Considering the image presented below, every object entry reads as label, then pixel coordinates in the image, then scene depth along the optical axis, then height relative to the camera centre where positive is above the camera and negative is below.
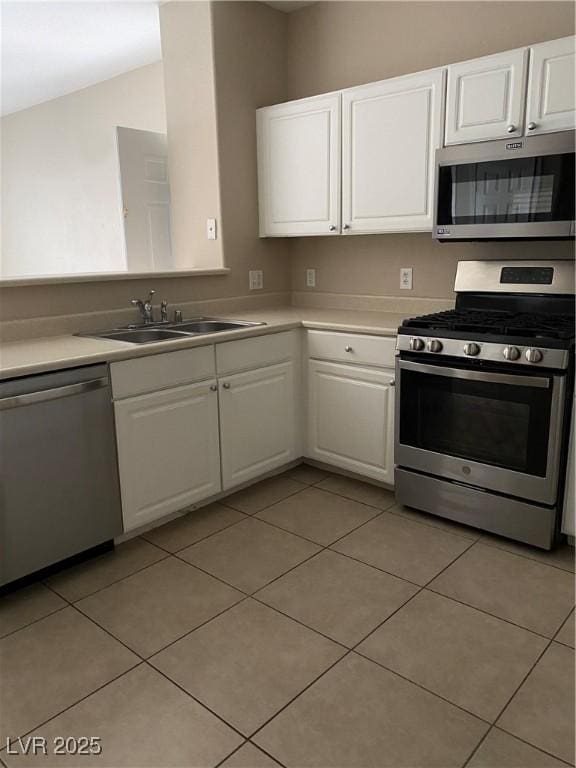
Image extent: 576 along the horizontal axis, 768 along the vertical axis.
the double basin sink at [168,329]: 2.82 -0.36
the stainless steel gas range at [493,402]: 2.26 -0.60
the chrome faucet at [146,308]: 2.94 -0.25
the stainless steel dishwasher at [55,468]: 2.03 -0.75
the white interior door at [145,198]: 3.66 +0.36
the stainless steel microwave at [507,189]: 2.32 +0.24
